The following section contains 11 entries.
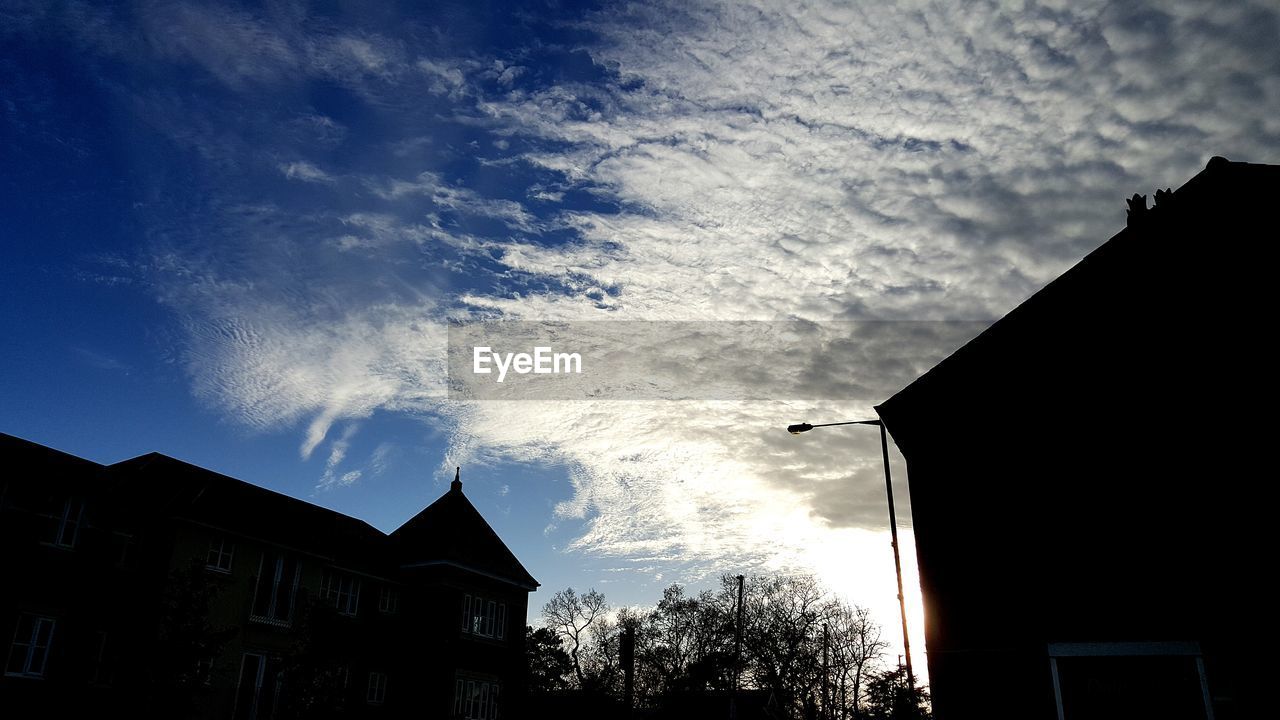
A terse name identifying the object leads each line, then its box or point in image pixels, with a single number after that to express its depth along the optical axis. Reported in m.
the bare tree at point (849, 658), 77.38
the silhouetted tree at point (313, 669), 28.52
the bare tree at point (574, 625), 84.69
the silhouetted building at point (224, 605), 24.73
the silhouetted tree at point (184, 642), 24.22
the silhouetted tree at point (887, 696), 55.12
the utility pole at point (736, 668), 37.16
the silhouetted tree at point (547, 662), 79.25
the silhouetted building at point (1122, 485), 12.60
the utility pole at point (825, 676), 56.94
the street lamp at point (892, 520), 18.64
